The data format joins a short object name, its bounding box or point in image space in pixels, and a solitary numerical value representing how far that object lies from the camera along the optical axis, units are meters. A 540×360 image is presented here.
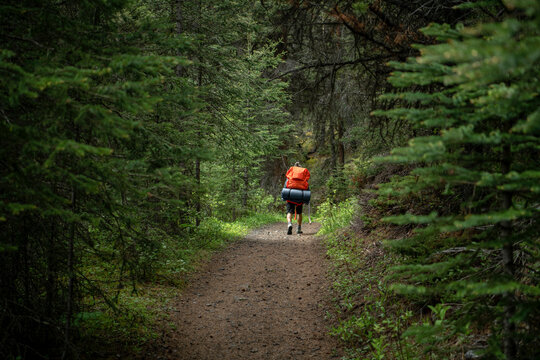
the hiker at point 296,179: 12.90
